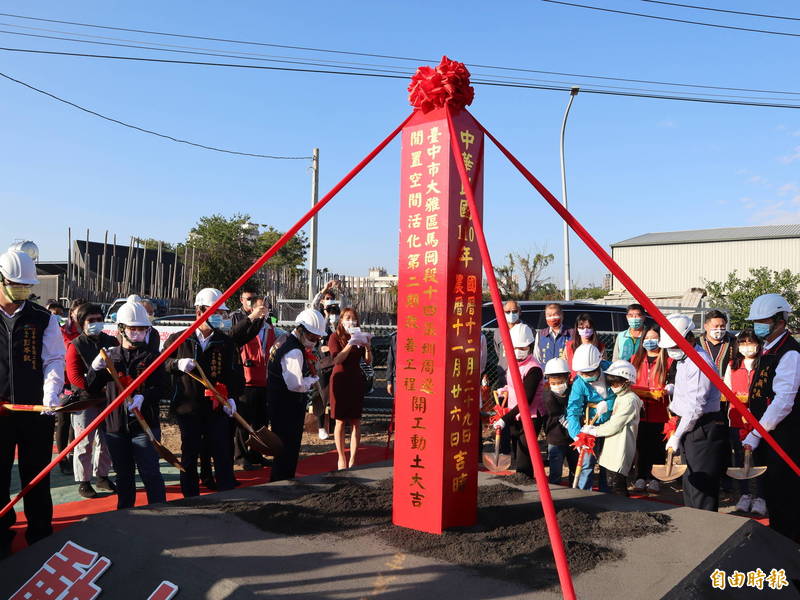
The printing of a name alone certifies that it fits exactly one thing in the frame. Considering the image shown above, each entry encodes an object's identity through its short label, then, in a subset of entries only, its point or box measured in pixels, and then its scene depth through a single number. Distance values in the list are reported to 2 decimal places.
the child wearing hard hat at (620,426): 4.84
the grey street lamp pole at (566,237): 17.52
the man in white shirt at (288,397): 4.82
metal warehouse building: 33.00
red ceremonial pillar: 3.12
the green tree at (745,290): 22.45
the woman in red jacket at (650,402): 5.67
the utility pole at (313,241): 14.39
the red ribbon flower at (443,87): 3.21
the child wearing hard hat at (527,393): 5.15
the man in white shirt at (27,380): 3.80
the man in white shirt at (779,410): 3.90
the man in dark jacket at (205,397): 4.61
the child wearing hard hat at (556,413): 5.04
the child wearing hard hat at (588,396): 4.90
